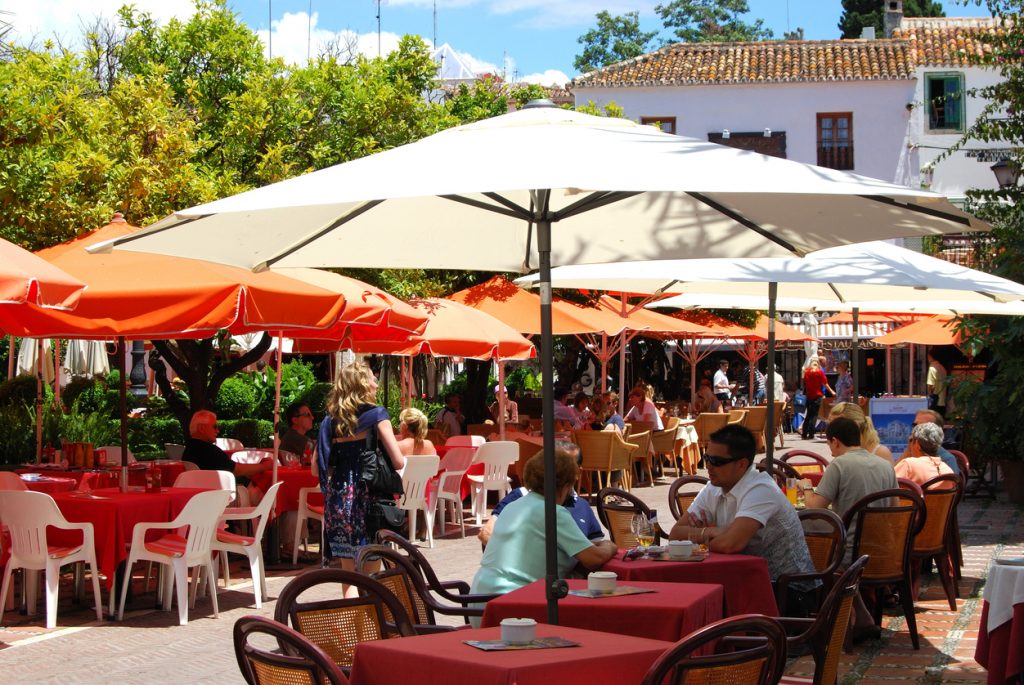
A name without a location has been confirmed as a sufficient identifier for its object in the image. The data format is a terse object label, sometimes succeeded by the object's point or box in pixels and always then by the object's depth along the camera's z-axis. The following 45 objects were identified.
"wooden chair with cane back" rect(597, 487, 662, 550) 8.09
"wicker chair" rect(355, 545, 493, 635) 5.66
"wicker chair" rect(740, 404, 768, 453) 26.09
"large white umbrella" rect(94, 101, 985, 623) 4.27
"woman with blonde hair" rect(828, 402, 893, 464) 9.08
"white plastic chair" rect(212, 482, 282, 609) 9.52
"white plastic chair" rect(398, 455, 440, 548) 12.48
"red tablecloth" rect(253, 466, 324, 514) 11.80
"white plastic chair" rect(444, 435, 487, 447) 15.77
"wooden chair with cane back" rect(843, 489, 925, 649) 8.14
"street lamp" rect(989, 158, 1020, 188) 17.02
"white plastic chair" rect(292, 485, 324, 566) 11.63
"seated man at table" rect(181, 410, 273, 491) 11.30
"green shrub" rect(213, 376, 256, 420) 24.14
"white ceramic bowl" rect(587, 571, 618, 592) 5.34
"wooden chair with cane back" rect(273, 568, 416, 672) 4.93
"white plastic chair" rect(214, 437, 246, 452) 14.99
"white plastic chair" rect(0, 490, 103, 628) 8.71
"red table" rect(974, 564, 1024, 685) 5.55
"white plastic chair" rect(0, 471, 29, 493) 9.27
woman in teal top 6.07
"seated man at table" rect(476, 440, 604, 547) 6.98
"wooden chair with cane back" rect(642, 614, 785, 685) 3.98
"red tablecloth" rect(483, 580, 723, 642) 5.01
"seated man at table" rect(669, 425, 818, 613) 6.55
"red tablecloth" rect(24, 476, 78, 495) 9.92
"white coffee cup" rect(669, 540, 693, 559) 6.36
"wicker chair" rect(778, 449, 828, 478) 11.95
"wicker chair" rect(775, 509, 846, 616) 6.98
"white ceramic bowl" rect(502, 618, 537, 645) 4.34
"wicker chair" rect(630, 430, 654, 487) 19.39
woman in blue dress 8.60
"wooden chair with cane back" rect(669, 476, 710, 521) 8.91
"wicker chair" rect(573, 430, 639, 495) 18.00
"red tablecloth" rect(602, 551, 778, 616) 6.17
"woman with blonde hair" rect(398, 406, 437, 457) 12.36
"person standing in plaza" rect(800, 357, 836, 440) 31.34
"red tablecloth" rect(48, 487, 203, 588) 9.05
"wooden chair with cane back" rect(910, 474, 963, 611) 9.02
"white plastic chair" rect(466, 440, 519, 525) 14.73
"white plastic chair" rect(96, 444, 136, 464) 13.77
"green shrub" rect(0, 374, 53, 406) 19.64
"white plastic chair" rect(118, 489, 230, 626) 8.98
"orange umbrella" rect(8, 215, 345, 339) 8.95
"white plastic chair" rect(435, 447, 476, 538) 14.13
